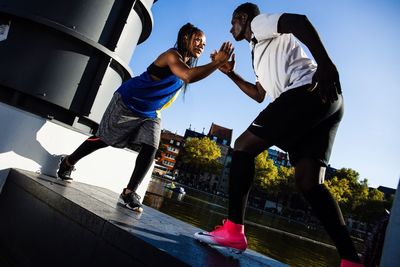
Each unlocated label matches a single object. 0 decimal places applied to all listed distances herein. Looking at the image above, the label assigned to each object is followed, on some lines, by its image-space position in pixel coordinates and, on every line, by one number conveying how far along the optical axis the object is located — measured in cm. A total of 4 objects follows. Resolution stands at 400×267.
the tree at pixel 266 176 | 6481
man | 174
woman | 290
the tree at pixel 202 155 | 7294
